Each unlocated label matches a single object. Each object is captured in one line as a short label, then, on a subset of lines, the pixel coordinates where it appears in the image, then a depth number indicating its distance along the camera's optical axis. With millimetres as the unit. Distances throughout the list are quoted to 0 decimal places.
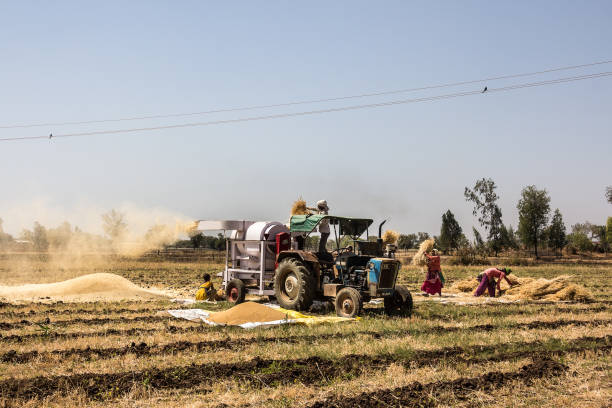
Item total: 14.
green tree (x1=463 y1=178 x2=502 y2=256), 88750
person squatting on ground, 18266
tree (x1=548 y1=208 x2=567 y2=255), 87988
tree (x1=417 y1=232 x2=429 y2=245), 135675
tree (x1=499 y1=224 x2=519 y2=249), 88812
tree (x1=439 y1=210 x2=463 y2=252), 96812
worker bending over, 20766
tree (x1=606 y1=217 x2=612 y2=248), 90562
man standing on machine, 15006
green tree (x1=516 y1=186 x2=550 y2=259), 81250
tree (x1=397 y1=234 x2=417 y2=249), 136088
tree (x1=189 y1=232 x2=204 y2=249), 92062
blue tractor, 14117
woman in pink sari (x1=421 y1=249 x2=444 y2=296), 21078
